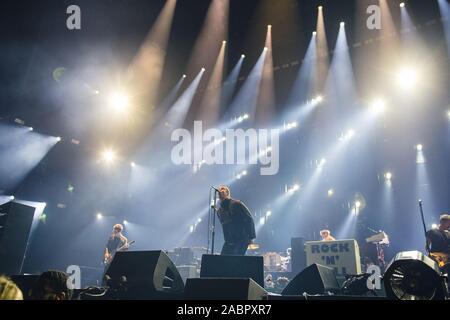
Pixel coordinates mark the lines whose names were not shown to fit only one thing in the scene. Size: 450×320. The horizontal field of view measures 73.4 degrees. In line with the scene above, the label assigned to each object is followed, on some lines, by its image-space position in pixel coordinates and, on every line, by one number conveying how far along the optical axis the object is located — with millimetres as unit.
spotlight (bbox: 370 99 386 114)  16231
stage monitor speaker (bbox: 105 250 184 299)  3816
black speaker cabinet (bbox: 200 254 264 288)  4516
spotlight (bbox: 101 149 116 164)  15402
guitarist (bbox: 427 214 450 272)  5875
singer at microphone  5914
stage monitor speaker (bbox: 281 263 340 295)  4723
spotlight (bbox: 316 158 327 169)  19078
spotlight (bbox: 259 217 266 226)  19058
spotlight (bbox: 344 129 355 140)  18228
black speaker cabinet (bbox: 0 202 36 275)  5504
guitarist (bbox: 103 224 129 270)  9254
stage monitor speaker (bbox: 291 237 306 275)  9820
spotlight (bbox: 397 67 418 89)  14195
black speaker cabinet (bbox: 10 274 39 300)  4035
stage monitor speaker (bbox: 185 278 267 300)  3126
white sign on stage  7414
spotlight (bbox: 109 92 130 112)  14602
